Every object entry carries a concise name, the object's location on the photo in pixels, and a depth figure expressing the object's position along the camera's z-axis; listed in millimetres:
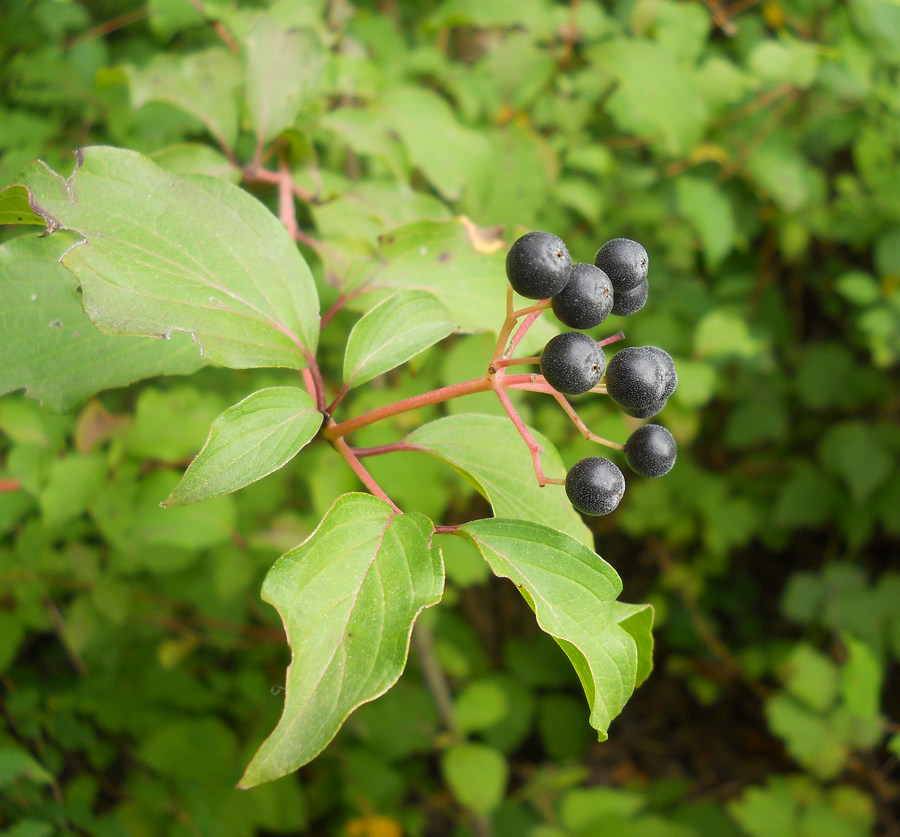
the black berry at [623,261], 121
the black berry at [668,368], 121
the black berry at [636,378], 118
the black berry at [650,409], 120
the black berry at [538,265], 115
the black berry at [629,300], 125
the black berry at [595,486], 118
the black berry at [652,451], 122
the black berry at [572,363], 115
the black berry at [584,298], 116
